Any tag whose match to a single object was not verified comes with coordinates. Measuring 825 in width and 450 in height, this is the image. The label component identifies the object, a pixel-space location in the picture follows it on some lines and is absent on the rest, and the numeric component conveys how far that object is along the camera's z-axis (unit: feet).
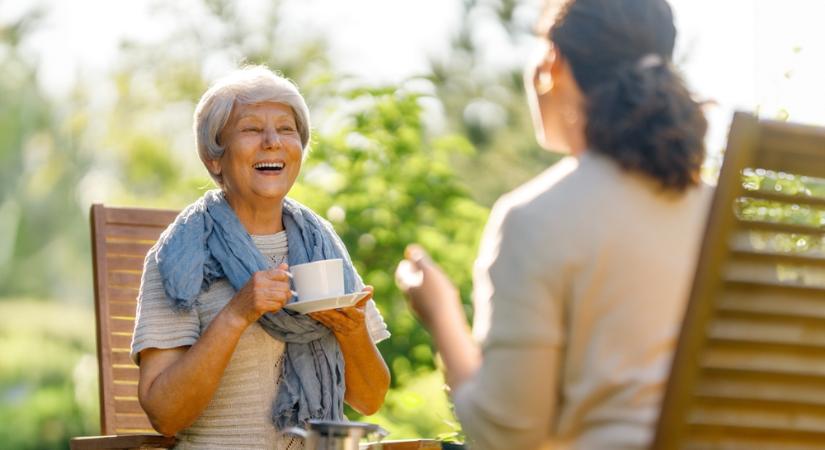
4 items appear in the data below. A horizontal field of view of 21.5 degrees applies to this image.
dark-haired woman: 10.43
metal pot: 13.51
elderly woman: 17.43
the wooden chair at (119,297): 21.30
